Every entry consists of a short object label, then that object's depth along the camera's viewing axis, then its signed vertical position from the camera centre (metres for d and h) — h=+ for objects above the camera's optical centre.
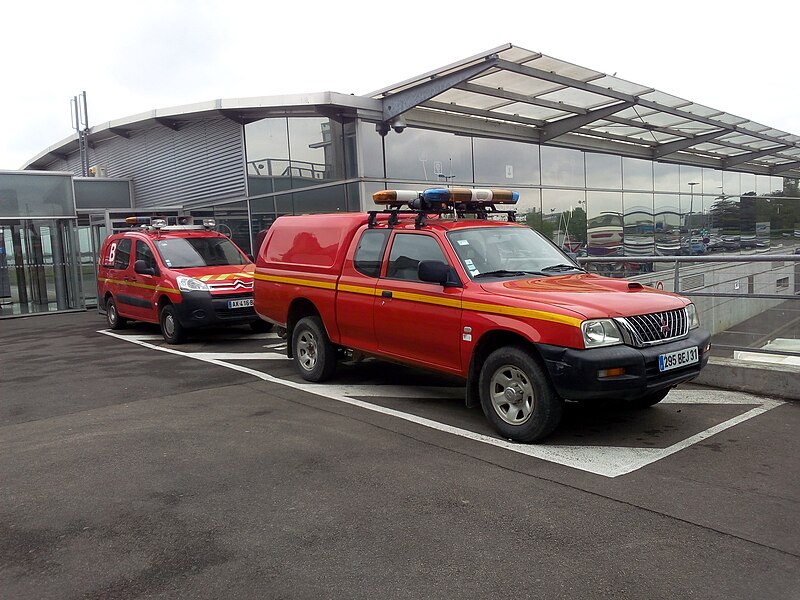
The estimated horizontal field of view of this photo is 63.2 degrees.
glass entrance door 16.88 -0.31
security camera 13.77 +2.39
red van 10.38 -0.53
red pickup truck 4.85 -0.67
